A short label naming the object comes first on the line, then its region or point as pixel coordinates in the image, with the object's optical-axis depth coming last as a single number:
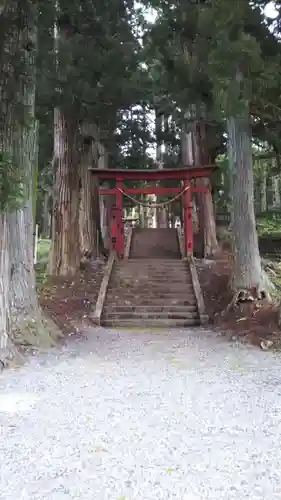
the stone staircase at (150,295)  7.32
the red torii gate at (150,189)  10.23
